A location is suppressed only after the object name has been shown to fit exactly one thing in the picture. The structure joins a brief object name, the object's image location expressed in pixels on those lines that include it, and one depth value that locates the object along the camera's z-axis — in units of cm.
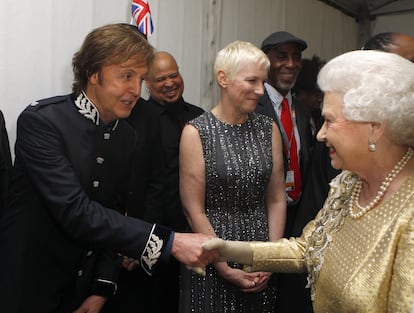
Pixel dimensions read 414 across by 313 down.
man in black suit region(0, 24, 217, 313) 166
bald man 223
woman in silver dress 208
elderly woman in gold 118
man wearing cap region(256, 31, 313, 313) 224
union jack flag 263
